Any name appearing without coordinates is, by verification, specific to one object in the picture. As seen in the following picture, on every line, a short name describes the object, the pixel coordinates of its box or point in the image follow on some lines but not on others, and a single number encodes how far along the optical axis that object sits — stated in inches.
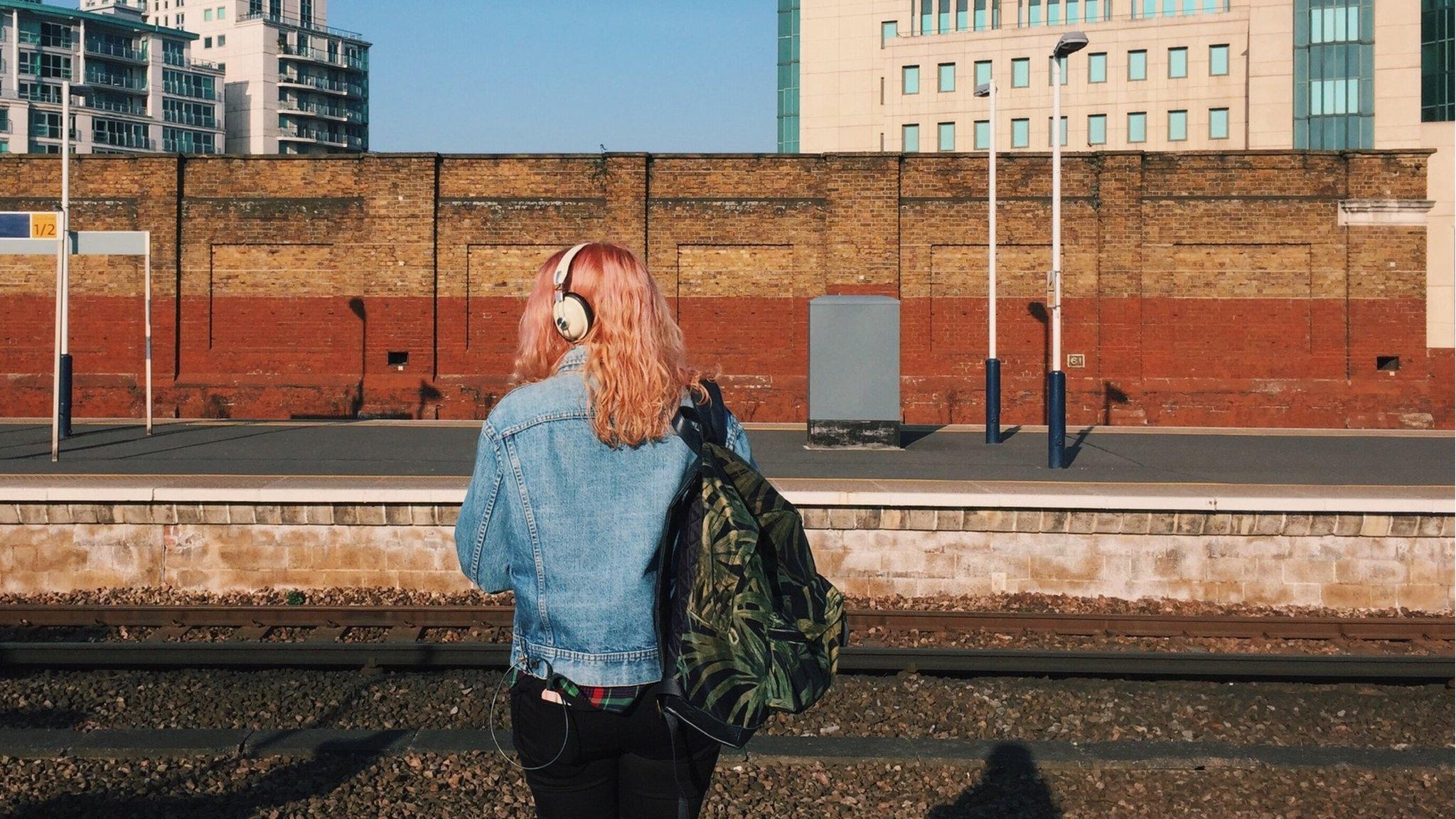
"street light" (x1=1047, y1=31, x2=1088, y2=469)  575.5
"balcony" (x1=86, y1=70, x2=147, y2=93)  3624.5
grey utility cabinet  647.1
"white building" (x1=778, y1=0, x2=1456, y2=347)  2139.5
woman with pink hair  93.0
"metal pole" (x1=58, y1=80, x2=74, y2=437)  692.5
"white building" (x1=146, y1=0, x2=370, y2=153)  3956.7
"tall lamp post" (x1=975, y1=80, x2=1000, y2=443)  728.3
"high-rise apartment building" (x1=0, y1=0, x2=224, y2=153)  3358.8
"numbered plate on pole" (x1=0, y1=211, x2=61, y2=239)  632.4
